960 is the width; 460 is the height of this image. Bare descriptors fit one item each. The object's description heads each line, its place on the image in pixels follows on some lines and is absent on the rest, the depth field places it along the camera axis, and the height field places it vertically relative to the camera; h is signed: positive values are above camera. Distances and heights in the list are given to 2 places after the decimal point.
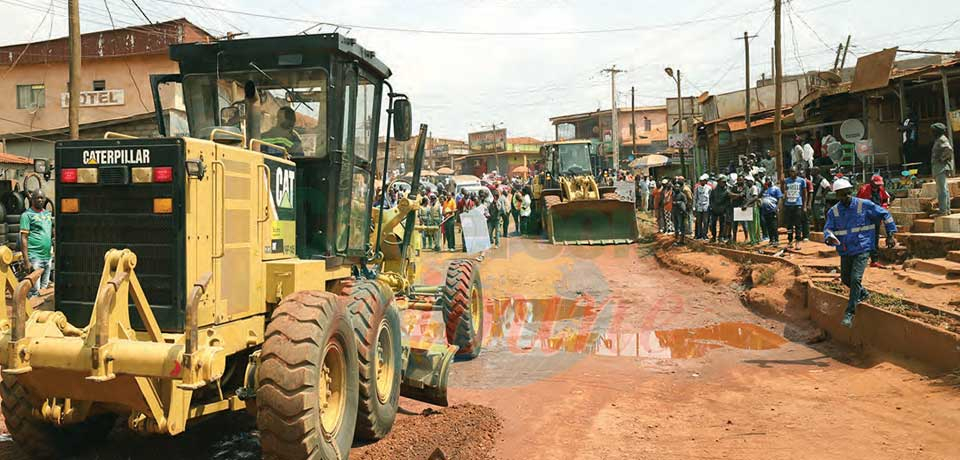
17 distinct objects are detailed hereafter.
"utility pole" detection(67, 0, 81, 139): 15.48 +3.62
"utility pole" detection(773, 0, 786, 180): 21.80 +4.56
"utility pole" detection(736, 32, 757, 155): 33.50 +8.35
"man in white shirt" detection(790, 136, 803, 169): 22.97 +2.34
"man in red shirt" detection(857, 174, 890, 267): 14.33 +0.74
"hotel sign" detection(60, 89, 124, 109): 33.47 +6.24
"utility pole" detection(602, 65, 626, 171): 49.78 +7.74
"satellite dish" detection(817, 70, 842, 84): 25.03 +5.09
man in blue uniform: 9.61 -0.01
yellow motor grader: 4.25 -0.27
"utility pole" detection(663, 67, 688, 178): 41.74 +7.89
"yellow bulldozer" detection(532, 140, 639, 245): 23.03 +0.43
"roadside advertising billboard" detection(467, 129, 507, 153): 73.62 +9.52
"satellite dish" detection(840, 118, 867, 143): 21.02 +2.81
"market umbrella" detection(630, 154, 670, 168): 39.28 +3.81
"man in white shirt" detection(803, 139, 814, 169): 22.81 +2.29
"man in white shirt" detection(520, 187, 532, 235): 28.02 +0.75
